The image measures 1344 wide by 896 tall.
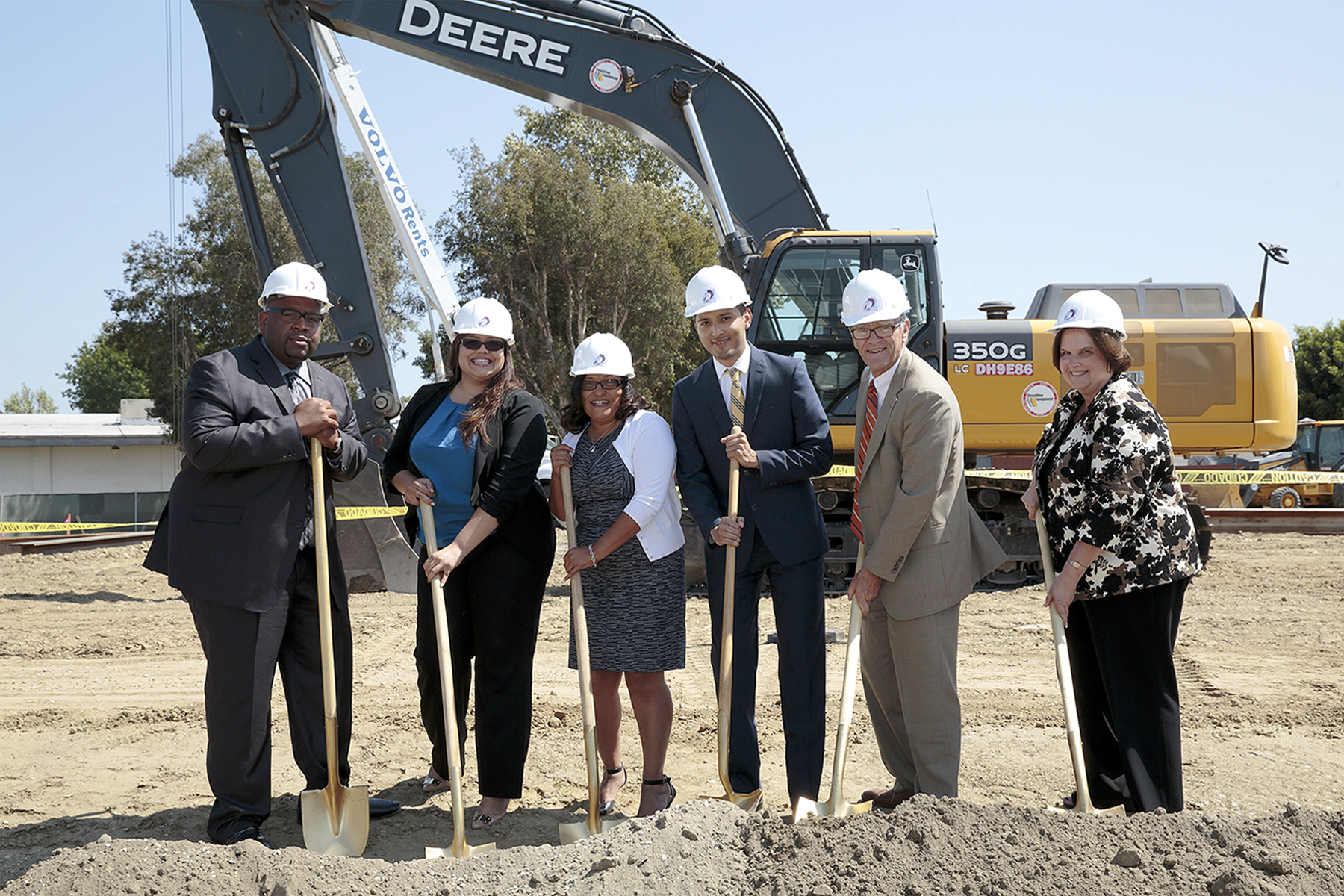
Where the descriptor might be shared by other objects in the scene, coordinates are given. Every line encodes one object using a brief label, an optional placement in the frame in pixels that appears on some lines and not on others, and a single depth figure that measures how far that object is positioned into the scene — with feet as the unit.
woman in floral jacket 11.78
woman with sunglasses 13.42
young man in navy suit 12.98
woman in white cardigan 13.37
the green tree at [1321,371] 115.44
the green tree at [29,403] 298.76
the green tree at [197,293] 83.92
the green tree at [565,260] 86.94
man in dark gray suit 12.53
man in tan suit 12.34
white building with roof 111.55
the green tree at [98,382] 227.81
